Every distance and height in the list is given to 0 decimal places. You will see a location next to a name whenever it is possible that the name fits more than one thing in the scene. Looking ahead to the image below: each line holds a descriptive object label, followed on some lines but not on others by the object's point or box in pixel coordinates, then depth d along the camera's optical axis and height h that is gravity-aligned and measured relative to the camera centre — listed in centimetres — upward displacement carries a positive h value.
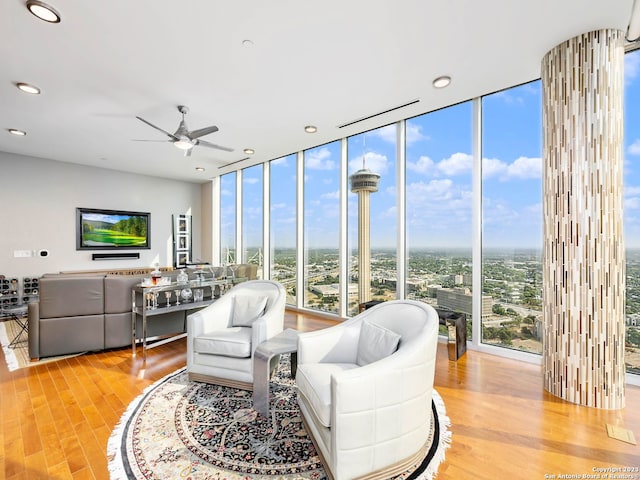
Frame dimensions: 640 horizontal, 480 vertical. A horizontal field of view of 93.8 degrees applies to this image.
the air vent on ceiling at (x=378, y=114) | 362 +170
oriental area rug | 172 -131
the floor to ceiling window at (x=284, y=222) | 591 +41
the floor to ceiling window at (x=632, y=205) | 270 +33
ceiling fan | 349 +127
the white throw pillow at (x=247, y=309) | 310 -70
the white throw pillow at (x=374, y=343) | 199 -70
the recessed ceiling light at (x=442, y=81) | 307 +167
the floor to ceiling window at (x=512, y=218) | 324 +27
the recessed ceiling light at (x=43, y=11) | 204 +164
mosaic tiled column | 237 +15
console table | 351 -77
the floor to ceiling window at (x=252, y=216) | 662 +62
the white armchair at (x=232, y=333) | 260 -85
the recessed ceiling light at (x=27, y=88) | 310 +165
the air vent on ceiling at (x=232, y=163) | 609 +170
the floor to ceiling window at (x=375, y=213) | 439 +45
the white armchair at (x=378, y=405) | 151 -88
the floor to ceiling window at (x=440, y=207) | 373 +45
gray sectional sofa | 333 -82
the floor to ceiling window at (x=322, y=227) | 518 +29
